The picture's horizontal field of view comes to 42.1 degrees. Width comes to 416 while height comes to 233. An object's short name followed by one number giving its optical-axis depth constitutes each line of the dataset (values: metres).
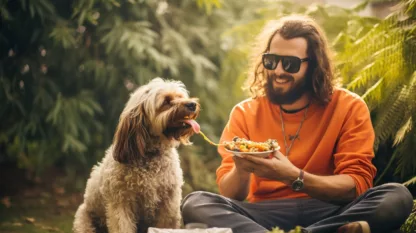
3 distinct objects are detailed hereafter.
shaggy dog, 4.25
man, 3.81
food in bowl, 3.76
